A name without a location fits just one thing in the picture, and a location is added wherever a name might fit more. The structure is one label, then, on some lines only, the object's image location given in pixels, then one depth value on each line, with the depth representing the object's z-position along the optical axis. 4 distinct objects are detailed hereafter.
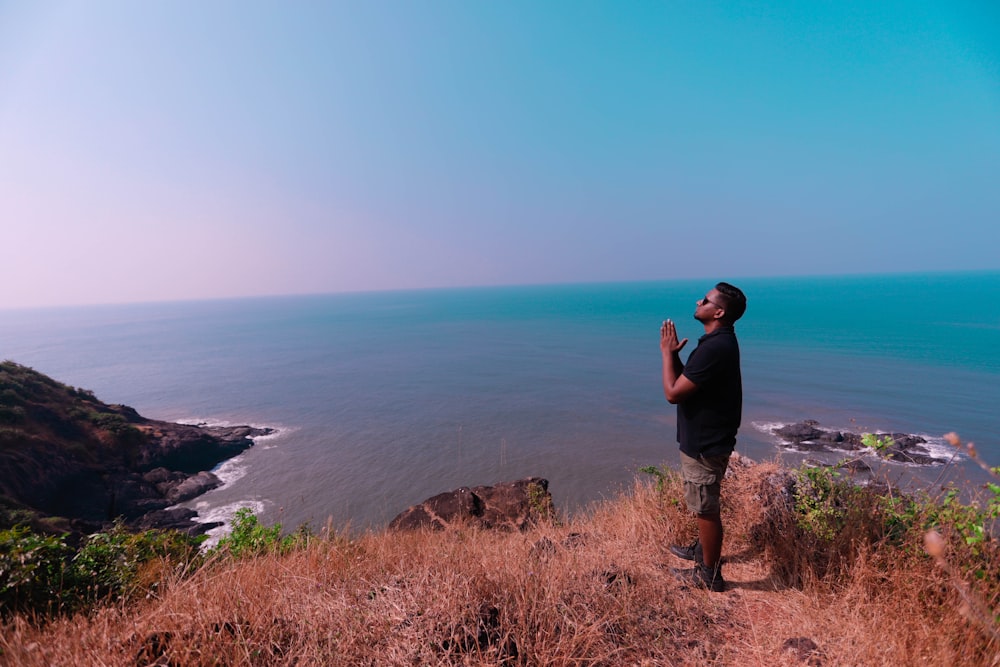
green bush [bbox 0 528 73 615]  3.01
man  3.30
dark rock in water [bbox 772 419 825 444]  26.10
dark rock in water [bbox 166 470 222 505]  23.50
